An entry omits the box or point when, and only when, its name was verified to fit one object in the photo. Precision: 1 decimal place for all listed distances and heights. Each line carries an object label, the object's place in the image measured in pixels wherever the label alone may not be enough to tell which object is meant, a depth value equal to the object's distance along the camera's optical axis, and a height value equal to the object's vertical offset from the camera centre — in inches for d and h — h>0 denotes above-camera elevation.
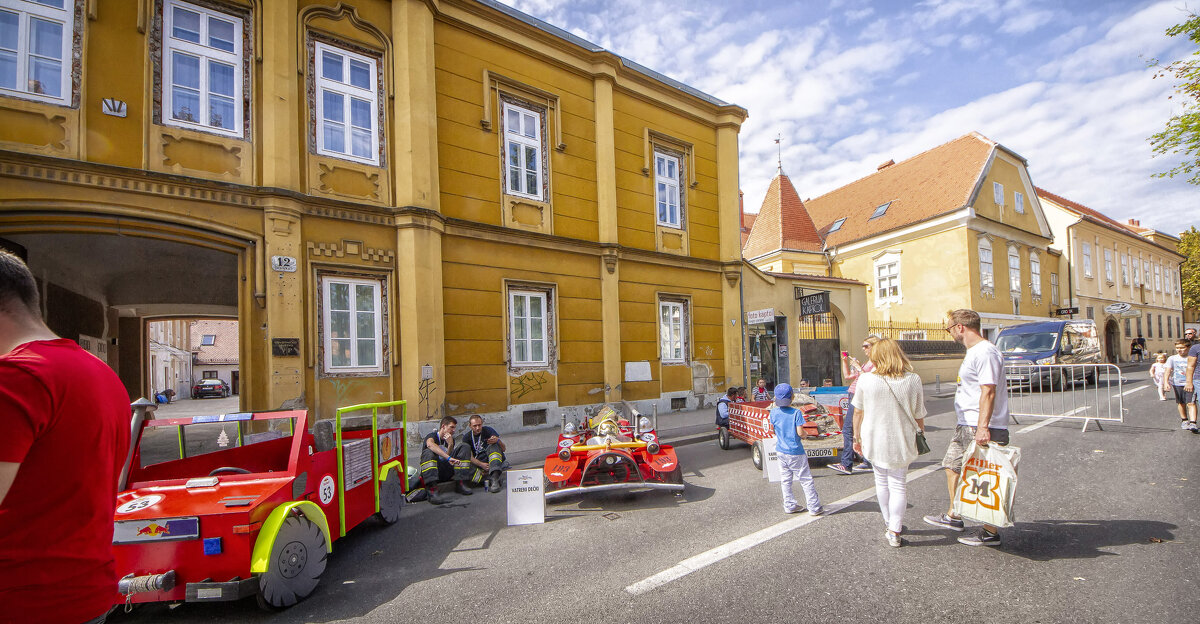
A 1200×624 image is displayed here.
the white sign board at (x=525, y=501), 221.0 -66.7
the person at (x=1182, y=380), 362.3 -40.6
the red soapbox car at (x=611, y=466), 237.5 -59.4
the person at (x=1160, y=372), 482.0 -48.7
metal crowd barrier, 433.1 -73.8
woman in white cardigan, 170.4 -30.6
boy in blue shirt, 210.7 -50.0
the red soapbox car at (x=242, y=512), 140.3 -47.4
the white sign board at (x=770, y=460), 234.7 -57.7
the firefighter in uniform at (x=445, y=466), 278.7 -65.6
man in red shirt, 59.4 -13.9
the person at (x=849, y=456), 283.3 -66.6
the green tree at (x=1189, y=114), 473.7 +182.4
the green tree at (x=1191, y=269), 1561.3 +157.1
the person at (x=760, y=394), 402.4 -46.3
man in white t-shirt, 167.9 -24.6
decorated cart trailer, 303.3 -55.8
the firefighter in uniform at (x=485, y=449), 287.3 -60.4
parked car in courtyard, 1408.7 -111.1
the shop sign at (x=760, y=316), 576.3 +16.7
